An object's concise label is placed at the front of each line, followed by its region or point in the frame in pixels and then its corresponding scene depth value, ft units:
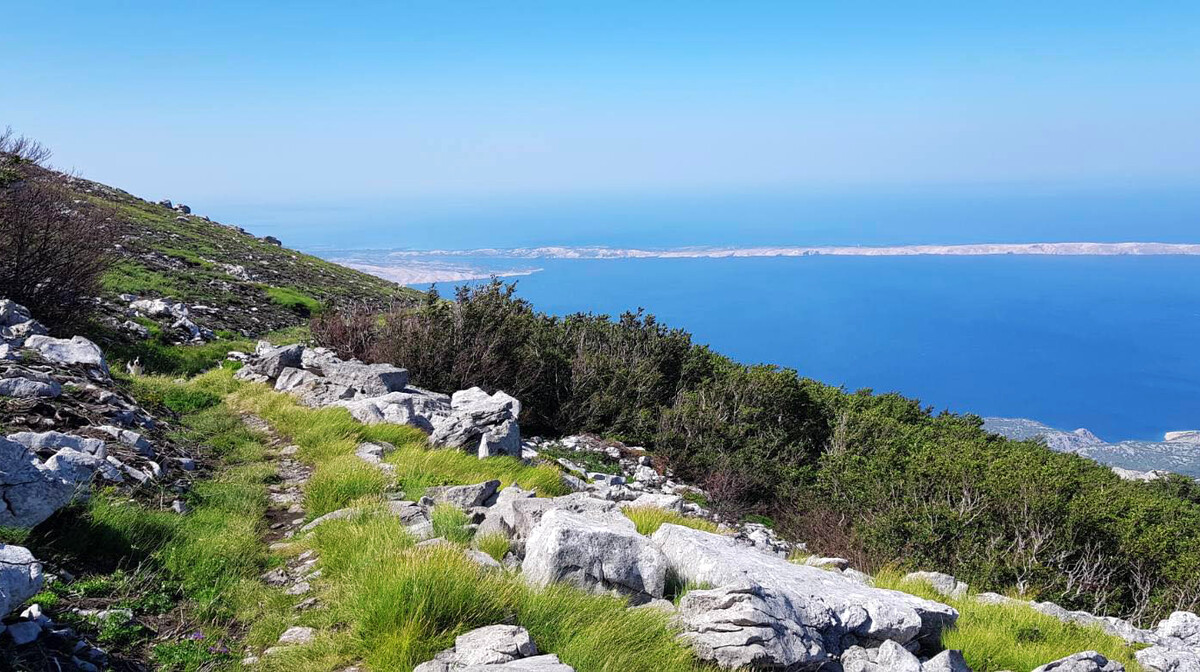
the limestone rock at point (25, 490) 16.47
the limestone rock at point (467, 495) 25.30
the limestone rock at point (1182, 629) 24.91
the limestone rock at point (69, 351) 34.42
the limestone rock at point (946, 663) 16.48
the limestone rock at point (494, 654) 12.50
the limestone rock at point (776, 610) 15.29
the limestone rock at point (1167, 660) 20.83
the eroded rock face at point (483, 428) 36.19
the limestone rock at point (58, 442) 21.98
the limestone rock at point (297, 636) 15.02
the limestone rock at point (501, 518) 21.57
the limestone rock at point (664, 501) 34.34
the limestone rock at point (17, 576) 12.47
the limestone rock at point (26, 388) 25.68
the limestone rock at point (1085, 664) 17.10
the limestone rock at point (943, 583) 26.23
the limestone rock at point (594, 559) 17.43
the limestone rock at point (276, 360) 49.77
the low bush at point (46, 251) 48.70
